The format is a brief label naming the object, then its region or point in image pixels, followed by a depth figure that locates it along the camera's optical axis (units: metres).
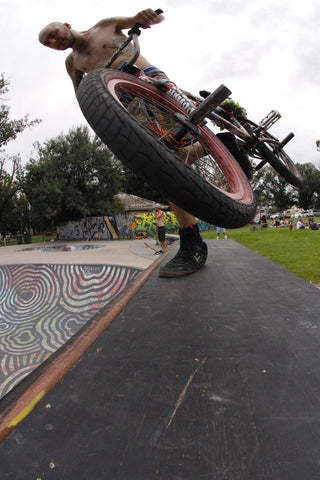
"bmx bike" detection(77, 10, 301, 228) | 0.98
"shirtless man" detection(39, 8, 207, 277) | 1.67
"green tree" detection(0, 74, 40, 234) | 16.42
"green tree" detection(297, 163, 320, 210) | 43.16
